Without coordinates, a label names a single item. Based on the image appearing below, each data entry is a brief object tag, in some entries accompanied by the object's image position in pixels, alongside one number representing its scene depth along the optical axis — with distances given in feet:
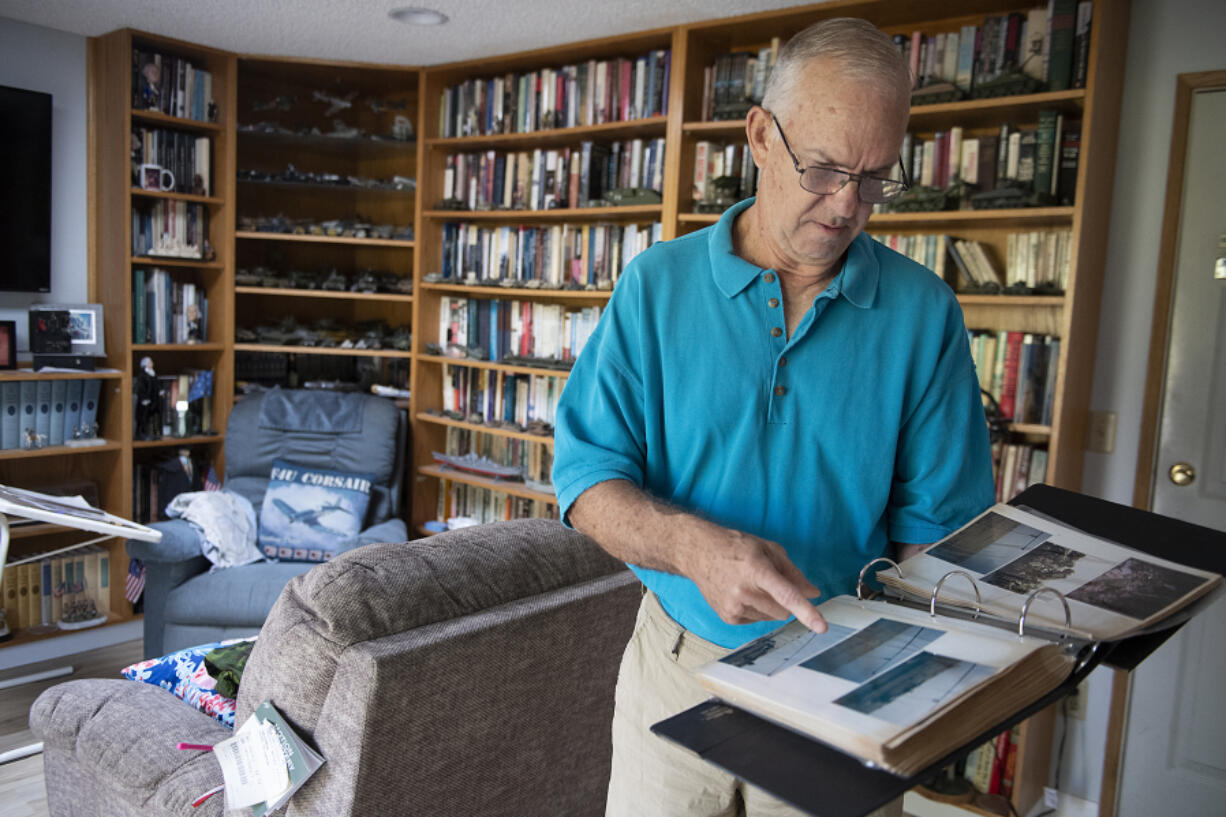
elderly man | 3.42
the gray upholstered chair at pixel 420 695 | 4.13
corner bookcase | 9.10
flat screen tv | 11.40
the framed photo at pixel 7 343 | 11.13
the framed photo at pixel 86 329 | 11.71
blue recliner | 12.17
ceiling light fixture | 10.50
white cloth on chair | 10.46
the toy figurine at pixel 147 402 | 12.29
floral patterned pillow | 5.66
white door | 8.41
